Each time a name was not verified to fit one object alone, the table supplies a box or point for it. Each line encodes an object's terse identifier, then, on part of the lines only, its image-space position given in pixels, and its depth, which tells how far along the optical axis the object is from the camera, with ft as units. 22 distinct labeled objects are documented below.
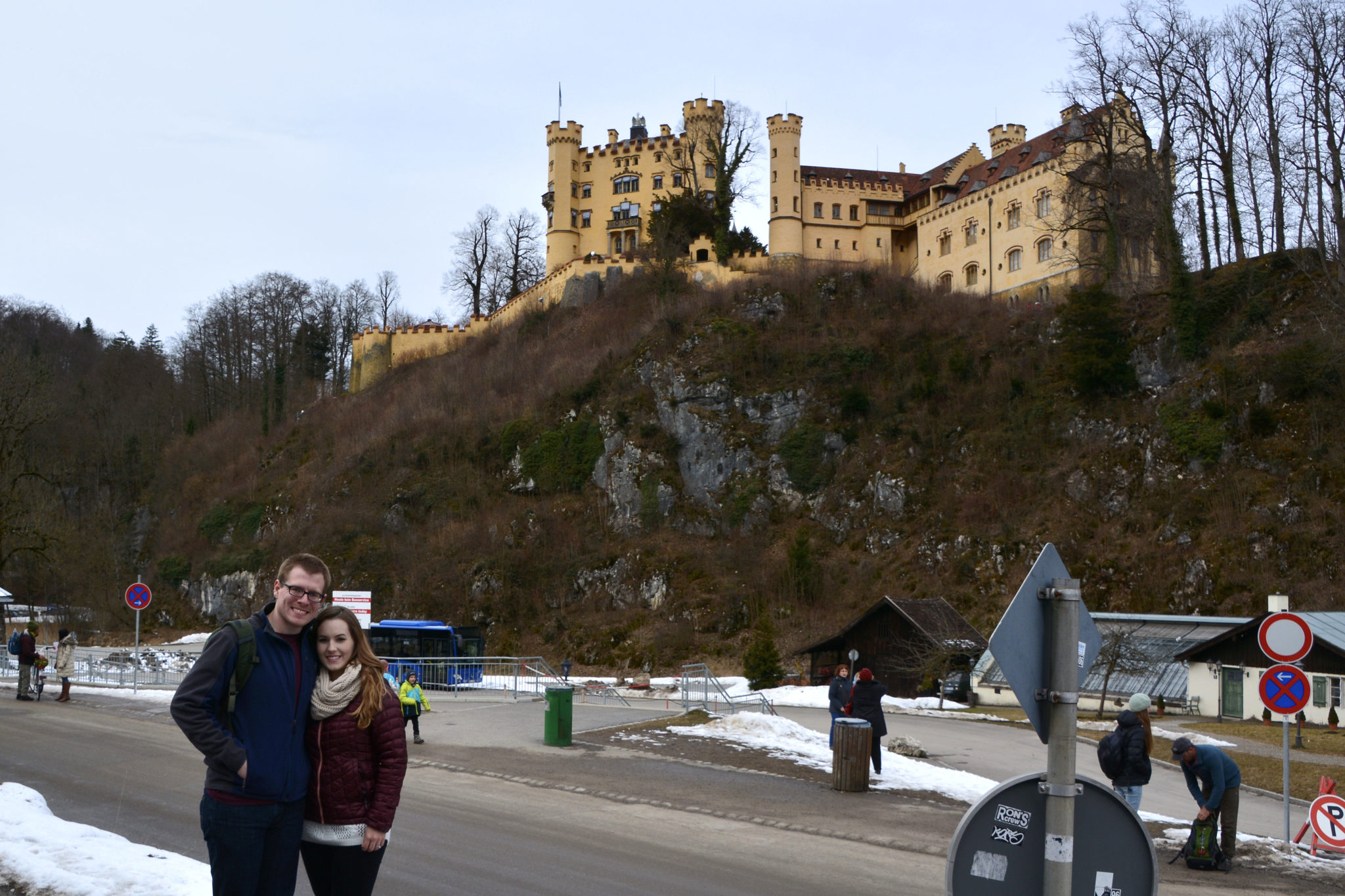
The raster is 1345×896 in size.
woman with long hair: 16.25
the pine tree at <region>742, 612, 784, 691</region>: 137.08
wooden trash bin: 48.49
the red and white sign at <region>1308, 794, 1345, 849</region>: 37.04
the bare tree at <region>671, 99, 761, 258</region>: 260.83
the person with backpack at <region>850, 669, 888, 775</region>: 51.55
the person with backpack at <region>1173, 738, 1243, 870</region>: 35.01
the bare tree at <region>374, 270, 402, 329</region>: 348.38
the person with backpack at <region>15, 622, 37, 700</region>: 78.02
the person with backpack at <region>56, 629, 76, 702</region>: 85.97
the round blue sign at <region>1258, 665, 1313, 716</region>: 40.47
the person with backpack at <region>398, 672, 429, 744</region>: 58.44
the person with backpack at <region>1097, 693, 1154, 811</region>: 37.99
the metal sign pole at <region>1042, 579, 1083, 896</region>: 13.32
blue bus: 122.11
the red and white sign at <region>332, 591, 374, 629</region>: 71.67
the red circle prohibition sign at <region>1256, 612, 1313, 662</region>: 39.83
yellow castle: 215.51
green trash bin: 62.59
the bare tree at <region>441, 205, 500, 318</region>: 314.55
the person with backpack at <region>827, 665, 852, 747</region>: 57.52
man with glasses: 15.67
